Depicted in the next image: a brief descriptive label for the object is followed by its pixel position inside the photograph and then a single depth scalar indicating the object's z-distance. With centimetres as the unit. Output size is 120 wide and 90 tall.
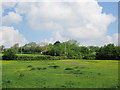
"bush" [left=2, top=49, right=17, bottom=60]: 5094
